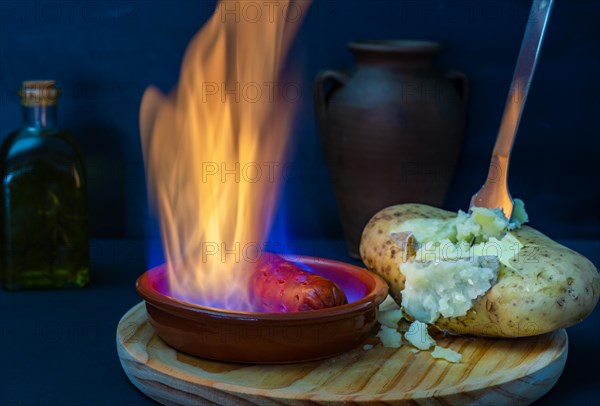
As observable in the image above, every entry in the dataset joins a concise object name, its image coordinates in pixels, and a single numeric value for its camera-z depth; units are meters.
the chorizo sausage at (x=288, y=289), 0.96
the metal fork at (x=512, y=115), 1.08
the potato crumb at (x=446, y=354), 0.97
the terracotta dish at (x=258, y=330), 0.93
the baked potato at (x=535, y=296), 0.97
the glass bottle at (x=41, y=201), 1.15
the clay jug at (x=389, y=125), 1.23
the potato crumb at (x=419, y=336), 0.99
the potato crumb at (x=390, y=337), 0.99
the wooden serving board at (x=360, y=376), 0.91
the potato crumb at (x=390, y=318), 1.03
